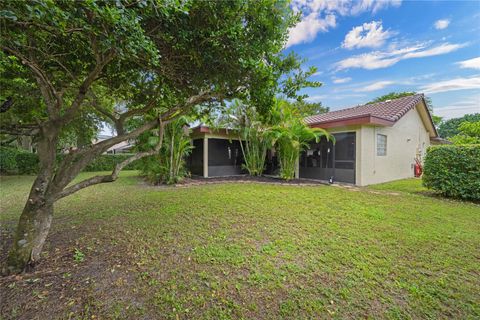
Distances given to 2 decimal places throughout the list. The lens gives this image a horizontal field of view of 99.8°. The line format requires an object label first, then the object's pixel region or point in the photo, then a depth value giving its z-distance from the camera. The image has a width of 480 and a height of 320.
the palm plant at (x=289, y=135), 8.66
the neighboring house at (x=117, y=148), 28.60
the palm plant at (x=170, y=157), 8.62
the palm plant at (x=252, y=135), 9.48
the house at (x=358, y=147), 8.46
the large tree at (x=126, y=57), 1.83
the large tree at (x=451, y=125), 31.04
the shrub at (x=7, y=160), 12.16
